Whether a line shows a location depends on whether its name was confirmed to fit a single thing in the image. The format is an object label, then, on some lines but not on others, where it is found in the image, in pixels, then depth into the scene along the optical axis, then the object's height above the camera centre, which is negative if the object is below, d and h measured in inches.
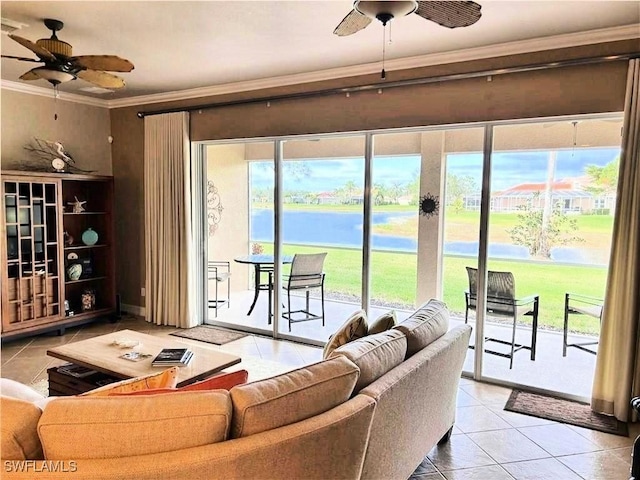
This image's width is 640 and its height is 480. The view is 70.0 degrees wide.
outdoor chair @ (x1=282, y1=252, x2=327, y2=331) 197.3 -28.6
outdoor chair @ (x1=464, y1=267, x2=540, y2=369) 156.2 -29.9
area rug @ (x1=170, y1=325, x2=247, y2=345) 196.9 -57.4
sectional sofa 52.2 -28.6
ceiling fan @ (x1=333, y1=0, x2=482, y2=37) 83.4 +38.2
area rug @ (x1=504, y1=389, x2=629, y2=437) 124.6 -57.5
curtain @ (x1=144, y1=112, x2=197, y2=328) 211.2 -7.1
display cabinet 183.3 -21.1
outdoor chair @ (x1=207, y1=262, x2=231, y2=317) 226.8 -36.0
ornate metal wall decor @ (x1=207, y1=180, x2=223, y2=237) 223.3 -0.4
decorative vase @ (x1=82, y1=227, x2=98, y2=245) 215.6 -15.7
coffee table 110.9 -40.3
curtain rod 129.6 +44.0
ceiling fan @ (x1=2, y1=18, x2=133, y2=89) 120.6 +37.8
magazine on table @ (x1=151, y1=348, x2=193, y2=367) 115.3 -39.3
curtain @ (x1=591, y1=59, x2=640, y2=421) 123.3 -21.4
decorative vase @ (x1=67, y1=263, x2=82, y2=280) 208.4 -30.9
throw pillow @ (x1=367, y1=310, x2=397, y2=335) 100.3 -25.3
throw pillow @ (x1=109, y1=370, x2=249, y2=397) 71.7 -28.2
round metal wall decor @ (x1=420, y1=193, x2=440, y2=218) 167.8 +2.1
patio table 205.5 -26.1
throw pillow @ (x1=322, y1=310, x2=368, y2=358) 97.3 -26.6
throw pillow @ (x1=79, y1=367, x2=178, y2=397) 65.7 -27.2
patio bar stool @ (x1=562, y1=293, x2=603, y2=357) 146.5 -31.0
